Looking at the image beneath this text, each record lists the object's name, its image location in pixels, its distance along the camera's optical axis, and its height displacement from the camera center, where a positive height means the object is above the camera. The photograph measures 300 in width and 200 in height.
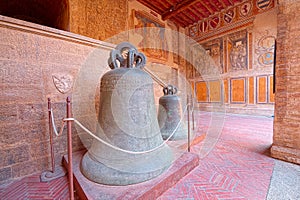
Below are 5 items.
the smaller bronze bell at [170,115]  2.94 -0.37
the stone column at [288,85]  2.09 +0.19
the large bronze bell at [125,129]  1.44 -0.35
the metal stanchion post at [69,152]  1.03 -0.41
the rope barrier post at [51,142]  1.86 -0.60
